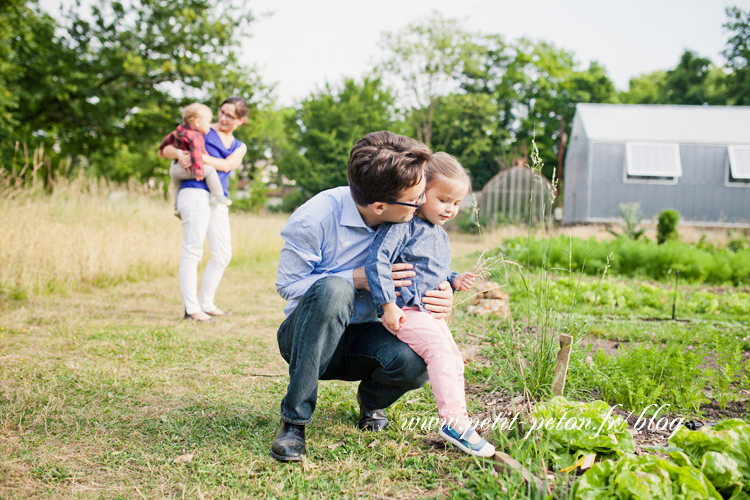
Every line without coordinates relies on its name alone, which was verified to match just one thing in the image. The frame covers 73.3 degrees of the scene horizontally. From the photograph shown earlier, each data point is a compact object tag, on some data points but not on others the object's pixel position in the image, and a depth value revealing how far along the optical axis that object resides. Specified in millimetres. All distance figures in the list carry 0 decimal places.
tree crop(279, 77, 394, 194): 25172
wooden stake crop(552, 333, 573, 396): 1999
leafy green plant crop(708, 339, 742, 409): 2150
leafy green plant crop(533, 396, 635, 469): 1627
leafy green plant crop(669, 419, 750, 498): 1324
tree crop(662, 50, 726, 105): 30516
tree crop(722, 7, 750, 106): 28047
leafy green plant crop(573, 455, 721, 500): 1259
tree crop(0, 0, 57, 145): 8148
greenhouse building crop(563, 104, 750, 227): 16375
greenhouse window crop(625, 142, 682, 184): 16250
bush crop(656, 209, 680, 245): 9914
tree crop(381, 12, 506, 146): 30031
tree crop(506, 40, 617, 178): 31109
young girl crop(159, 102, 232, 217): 4070
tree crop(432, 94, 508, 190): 30391
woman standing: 4121
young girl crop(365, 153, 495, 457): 1777
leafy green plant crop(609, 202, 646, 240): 10312
